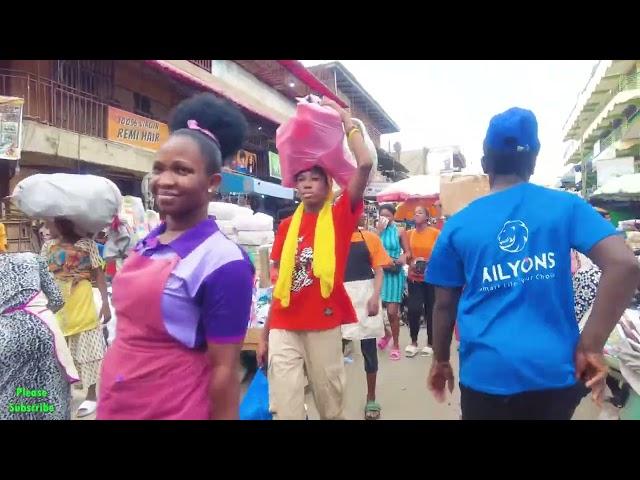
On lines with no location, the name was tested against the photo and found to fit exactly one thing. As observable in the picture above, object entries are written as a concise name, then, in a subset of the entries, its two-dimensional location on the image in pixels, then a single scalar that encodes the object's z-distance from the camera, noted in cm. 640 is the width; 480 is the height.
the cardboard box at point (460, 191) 687
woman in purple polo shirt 143
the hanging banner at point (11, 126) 688
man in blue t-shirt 161
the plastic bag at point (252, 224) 577
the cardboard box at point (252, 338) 479
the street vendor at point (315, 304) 278
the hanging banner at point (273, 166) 1612
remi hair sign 962
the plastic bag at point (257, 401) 281
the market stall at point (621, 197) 952
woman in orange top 579
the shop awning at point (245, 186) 1140
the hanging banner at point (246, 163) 1356
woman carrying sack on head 379
